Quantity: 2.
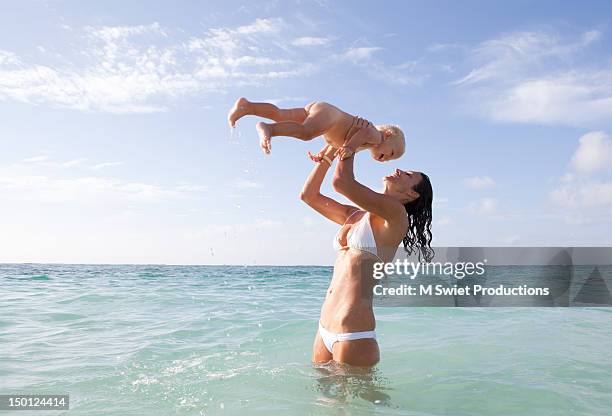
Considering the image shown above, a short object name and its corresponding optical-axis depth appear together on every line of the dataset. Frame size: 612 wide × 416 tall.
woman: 3.54
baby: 3.61
